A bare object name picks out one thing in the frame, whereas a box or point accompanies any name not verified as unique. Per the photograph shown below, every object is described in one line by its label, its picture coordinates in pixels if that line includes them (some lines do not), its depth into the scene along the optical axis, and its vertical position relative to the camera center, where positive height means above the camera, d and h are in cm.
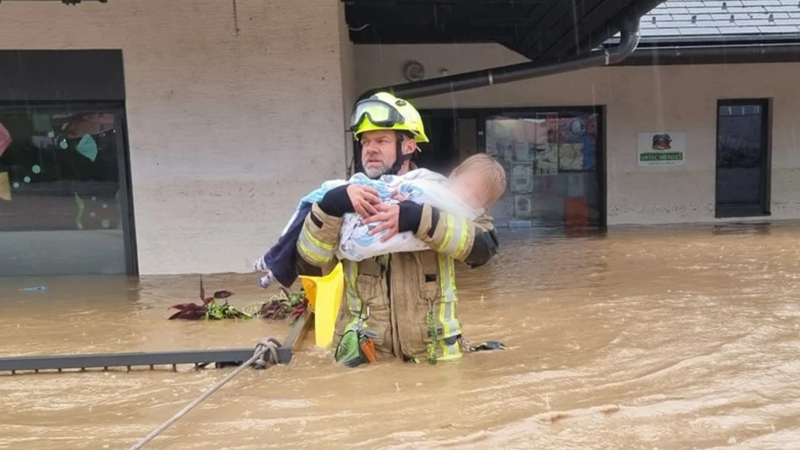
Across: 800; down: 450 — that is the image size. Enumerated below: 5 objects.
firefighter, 327 -47
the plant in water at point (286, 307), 546 -111
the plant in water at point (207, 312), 558 -113
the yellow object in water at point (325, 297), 368 -70
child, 335 -14
